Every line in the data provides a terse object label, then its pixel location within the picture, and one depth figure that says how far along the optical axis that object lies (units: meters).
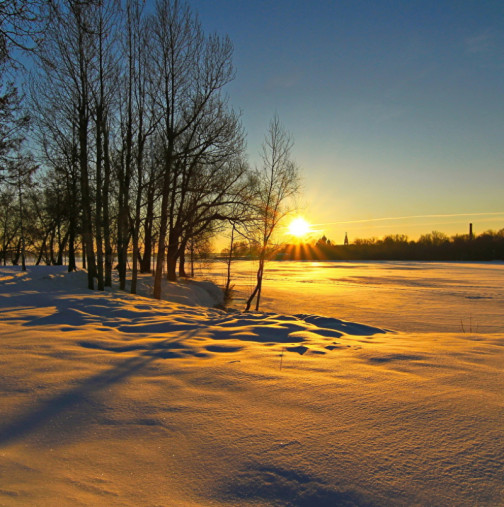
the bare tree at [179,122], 11.31
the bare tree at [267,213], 14.05
